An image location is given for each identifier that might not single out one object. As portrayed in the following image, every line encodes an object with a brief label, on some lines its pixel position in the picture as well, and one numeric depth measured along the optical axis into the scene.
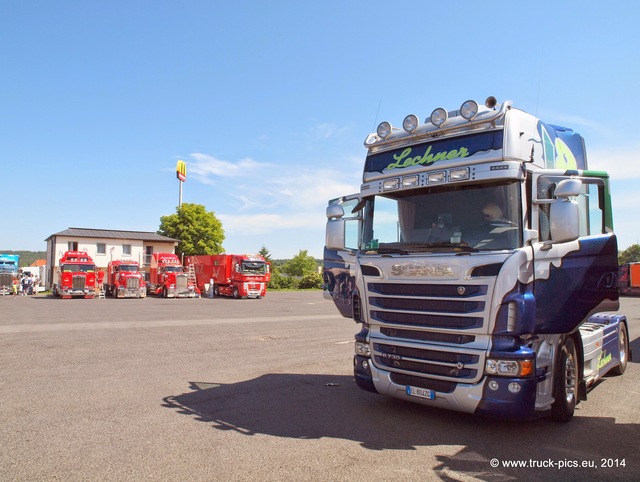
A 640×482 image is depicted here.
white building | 50.34
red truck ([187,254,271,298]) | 36.75
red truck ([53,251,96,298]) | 33.72
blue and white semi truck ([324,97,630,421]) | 5.19
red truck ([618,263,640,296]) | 45.69
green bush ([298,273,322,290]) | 56.28
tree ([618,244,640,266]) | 83.19
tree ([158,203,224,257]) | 59.34
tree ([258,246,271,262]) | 84.31
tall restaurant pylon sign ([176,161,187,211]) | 63.91
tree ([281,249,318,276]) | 99.19
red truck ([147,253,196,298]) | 36.91
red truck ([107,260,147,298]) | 35.41
